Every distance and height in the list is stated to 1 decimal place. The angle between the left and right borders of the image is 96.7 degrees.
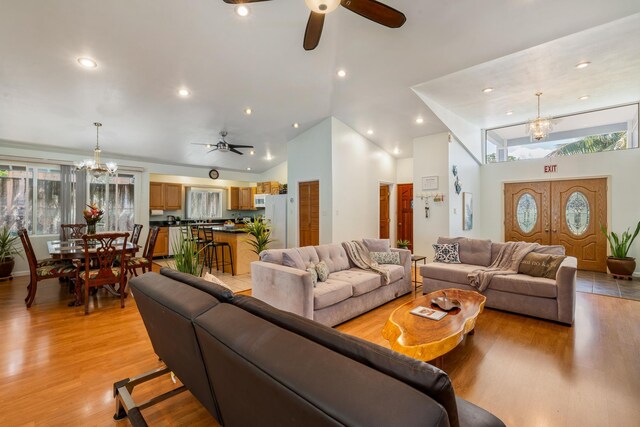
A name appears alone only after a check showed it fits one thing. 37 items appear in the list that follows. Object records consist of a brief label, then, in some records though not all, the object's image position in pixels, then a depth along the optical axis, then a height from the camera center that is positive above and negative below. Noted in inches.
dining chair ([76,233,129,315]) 141.6 -28.4
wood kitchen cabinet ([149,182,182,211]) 300.5 +21.3
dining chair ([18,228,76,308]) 143.0 -28.9
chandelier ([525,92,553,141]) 202.6 +63.4
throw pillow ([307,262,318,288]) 130.7 -26.5
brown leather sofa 25.6 -16.9
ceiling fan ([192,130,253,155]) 215.2 +52.6
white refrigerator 279.0 -2.6
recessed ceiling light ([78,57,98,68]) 134.3 +73.7
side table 177.8 -27.4
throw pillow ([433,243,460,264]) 175.0 -24.0
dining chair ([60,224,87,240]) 203.8 -11.6
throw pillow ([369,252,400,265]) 169.5 -25.1
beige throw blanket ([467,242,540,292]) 145.3 -27.0
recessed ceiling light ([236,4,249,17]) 108.7 +79.5
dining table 140.8 -17.9
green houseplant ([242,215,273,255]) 216.1 -13.5
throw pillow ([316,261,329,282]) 136.4 -27.3
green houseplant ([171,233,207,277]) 115.7 -18.2
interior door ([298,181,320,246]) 244.5 +2.1
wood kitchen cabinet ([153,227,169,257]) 294.8 -28.5
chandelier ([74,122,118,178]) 193.5 +34.6
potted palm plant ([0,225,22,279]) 202.1 -27.2
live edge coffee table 77.2 -34.9
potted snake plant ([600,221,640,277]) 202.1 -31.1
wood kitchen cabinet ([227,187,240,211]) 358.0 +22.1
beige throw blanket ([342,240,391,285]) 157.7 -24.2
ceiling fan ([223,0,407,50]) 83.4 +67.7
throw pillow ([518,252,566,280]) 136.6 -24.7
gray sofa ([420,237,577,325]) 124.8 -34.2
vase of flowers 172.4 -0.7
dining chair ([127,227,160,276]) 173.0 -27.9
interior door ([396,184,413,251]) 305.1 +3.4
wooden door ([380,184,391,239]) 306.2 +7.8
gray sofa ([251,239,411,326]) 115.1 -31.8
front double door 231.9 -0.6
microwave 343.0 +18.7
